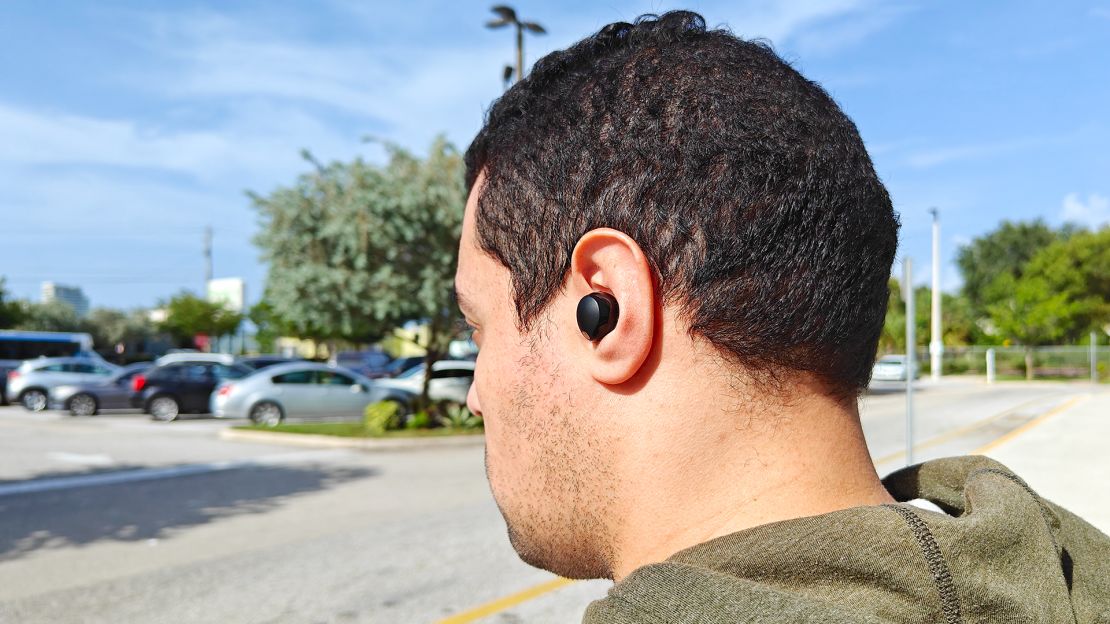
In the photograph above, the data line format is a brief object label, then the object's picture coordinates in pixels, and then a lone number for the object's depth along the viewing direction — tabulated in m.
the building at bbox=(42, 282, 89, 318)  110.12
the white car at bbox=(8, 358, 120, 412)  25.50
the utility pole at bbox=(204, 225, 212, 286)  64.69
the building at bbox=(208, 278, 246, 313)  78.75
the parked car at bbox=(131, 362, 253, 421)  22.34
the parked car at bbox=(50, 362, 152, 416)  23.53
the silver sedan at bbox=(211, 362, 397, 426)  19.64
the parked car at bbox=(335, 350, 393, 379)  43.11
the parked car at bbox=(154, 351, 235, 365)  25.27
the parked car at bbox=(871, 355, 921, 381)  41.56
